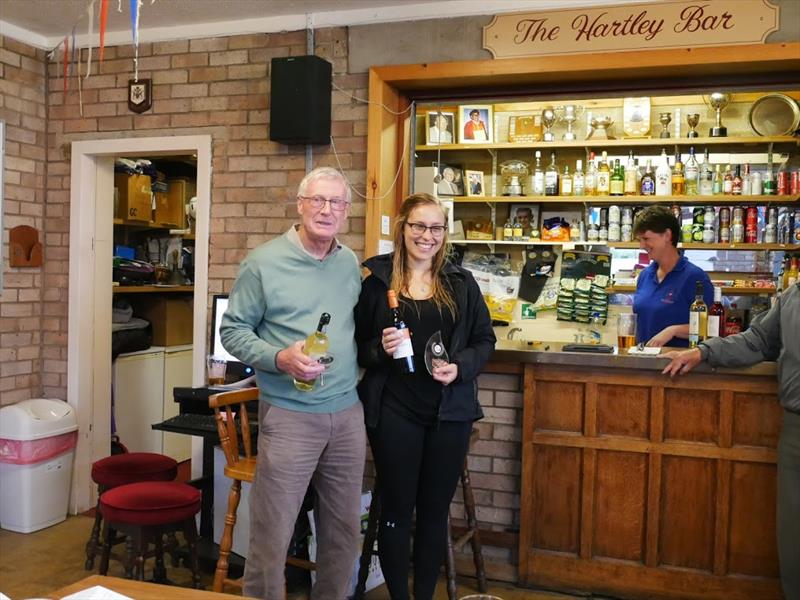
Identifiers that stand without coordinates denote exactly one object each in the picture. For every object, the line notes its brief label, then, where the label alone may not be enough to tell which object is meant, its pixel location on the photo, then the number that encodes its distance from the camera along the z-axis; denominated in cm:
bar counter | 313
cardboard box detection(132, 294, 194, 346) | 559
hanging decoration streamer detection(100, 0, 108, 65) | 204
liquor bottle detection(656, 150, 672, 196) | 536
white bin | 411
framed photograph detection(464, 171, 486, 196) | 583
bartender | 400
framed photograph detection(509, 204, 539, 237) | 579
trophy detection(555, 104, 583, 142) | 560
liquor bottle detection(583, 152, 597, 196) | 552
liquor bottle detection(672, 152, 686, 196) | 534
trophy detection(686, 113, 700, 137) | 537
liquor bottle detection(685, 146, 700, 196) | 532
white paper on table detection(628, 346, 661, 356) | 330
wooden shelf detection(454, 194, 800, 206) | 516
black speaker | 378
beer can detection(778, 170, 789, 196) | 511
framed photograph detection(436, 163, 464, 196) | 566
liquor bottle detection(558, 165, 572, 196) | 561
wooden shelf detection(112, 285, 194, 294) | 519
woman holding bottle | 263
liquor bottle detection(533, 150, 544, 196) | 567
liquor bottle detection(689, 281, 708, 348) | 341
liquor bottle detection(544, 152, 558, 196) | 561
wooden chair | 294
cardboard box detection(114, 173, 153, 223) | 530
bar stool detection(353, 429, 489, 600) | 306
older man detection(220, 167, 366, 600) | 245
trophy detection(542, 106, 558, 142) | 560
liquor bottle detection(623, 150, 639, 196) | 545
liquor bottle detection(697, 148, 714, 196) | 528
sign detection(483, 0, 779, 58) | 337
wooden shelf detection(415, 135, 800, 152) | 509
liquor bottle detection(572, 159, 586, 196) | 555
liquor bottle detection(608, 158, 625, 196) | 546
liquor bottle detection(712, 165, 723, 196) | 527
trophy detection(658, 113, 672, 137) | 547
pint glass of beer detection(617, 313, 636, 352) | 348
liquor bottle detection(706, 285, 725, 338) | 344
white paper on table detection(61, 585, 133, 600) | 155
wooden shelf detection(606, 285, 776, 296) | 525
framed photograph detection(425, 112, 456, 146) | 555
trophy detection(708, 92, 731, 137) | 526
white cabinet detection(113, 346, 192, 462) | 521
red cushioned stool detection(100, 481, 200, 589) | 307
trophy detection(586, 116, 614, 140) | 552
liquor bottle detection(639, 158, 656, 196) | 538
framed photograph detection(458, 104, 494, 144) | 566
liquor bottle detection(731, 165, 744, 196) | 519
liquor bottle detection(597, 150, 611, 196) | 548
